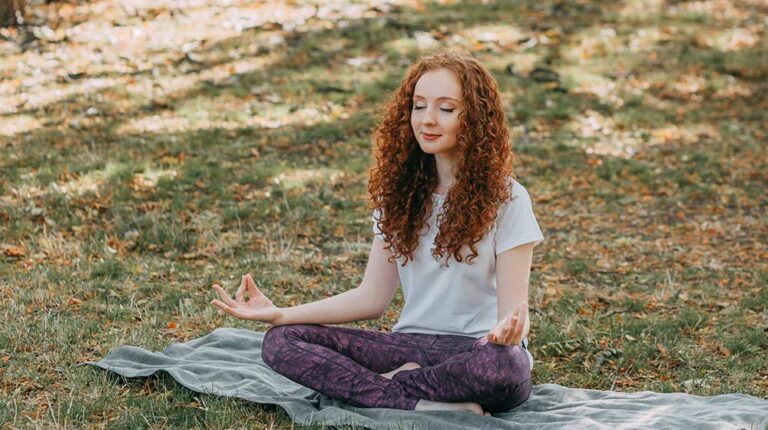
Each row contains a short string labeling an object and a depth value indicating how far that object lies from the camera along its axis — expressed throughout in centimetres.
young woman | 368
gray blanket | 361
